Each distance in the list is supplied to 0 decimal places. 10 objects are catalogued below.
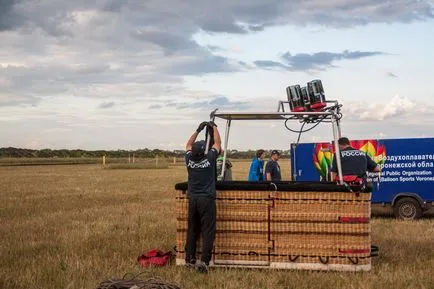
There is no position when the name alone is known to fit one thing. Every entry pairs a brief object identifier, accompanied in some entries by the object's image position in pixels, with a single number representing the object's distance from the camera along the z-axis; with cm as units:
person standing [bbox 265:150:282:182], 1470
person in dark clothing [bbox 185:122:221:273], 890
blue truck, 1608
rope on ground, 570
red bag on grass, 936
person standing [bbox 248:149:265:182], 1540
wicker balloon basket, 889
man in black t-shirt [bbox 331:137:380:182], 1024
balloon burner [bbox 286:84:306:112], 954
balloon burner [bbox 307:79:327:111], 942
